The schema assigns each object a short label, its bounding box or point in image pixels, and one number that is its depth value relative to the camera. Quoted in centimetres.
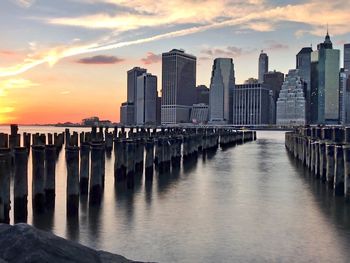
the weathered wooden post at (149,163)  3061
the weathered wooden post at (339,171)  2362
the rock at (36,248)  719
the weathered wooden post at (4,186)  1509
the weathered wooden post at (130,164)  2706
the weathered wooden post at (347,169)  2231
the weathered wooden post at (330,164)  2589
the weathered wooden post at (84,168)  2048
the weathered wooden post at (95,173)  2094
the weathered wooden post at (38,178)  1786
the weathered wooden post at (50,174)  1844
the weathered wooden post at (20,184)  1647
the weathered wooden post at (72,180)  1839
